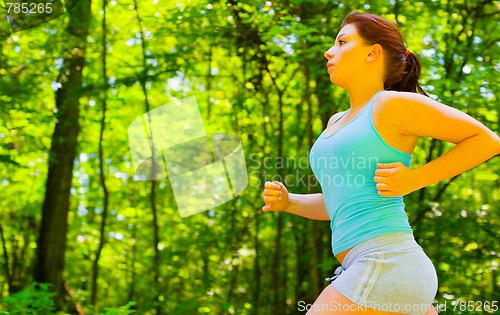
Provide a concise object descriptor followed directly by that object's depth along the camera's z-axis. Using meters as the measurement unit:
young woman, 1.29
